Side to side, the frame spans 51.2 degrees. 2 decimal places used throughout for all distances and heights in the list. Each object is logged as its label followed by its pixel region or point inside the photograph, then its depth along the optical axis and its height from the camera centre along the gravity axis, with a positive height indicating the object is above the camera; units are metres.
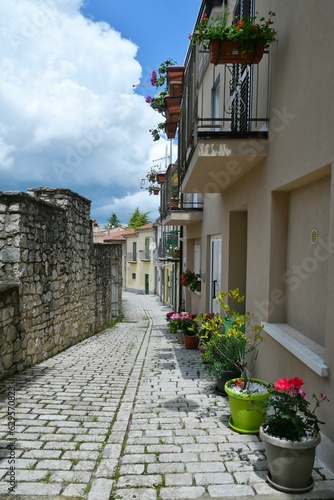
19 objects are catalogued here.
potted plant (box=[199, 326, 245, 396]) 4.32 -1.25
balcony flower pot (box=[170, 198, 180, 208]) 10.34 +1.57
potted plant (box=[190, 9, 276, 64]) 3.76 +2.37
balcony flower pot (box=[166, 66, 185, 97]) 9.88 +5.06
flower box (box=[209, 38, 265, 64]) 3.84 +2.29
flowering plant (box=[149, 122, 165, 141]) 12.74 +4.55
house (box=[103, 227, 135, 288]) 39.26 +1.83
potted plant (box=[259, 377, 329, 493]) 2.50 -1.33
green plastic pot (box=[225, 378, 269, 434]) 3.41 -1.57
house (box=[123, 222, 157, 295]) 35.61 -0.71
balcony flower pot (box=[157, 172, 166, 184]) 14.64 +3.26
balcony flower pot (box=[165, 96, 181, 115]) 10.31 +4.53
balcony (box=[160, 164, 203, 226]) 9.48 +1.48
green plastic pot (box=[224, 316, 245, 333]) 5.38 -1.05
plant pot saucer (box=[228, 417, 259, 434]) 3.46 -1.74
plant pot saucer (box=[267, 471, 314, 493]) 2.54 -1.70
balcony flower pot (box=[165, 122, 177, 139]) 11.96 +4.46
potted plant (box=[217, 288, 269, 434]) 3.44 -1.40
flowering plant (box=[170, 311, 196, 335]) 8.46 -1.67
